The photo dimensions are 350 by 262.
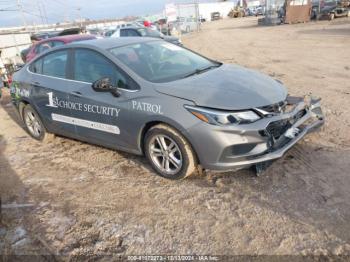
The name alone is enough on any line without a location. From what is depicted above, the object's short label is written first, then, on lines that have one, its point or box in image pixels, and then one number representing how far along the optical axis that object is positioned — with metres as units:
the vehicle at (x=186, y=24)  32.67
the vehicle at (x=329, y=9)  29.16
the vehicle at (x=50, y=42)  9.97
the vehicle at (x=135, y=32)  15.35
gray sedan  3.50
